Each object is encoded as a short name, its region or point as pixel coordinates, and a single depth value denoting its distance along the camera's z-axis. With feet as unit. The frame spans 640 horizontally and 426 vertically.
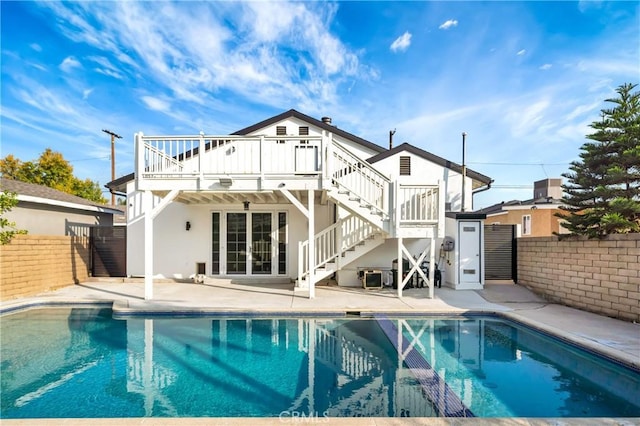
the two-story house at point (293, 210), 22.21
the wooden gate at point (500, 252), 27.17
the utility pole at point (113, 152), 56.75
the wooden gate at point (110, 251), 30.50
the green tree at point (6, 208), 21.48
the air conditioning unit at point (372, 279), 26.23
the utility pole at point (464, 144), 45.31
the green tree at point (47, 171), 62.75
